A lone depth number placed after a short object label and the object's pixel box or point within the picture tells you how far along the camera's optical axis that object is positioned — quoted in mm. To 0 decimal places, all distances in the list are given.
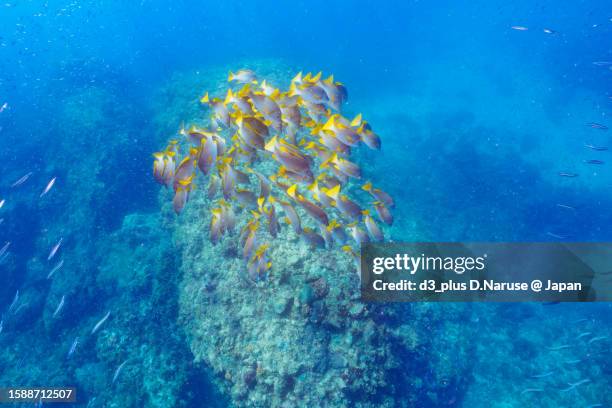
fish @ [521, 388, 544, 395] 8148
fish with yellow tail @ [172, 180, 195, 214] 3963
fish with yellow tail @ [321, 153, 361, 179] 4059
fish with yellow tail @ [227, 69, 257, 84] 4676
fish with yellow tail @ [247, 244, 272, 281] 4547
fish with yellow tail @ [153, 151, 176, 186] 4137
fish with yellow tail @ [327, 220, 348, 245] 4539
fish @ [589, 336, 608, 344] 8809
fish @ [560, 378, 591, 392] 8094
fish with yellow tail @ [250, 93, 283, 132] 3754
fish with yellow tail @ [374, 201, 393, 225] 4461
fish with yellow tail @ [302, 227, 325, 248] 4312
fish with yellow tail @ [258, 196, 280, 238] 4168
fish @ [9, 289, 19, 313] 10195
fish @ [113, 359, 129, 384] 6430
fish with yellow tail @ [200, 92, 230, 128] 4016
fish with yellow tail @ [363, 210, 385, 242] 4535
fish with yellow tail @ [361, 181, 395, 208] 4504
